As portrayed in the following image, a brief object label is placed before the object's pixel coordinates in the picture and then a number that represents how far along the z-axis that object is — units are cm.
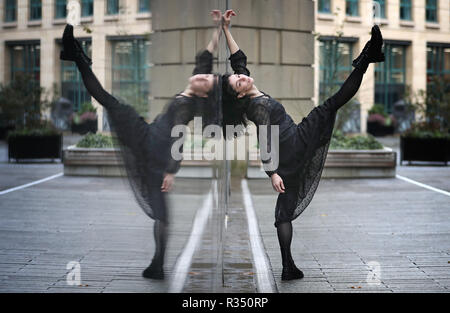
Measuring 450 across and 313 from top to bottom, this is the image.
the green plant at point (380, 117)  3197
